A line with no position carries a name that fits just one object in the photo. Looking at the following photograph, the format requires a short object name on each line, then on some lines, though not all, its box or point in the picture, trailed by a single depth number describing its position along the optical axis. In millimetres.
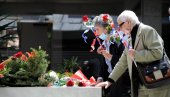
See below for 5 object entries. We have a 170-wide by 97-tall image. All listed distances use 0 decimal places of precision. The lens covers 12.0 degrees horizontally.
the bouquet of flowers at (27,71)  8048
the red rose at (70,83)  8208
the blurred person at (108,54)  8787
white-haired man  7599
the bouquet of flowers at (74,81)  8307
